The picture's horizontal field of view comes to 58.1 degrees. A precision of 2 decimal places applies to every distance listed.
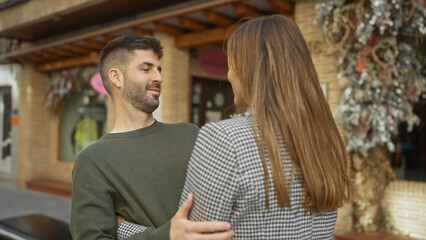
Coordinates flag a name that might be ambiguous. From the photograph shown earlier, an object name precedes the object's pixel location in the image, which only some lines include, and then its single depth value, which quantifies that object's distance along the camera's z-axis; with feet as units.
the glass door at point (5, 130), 39.83
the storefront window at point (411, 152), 17.25
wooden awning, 19.02
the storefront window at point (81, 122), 32.73
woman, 3.59
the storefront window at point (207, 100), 26.68
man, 4.76
